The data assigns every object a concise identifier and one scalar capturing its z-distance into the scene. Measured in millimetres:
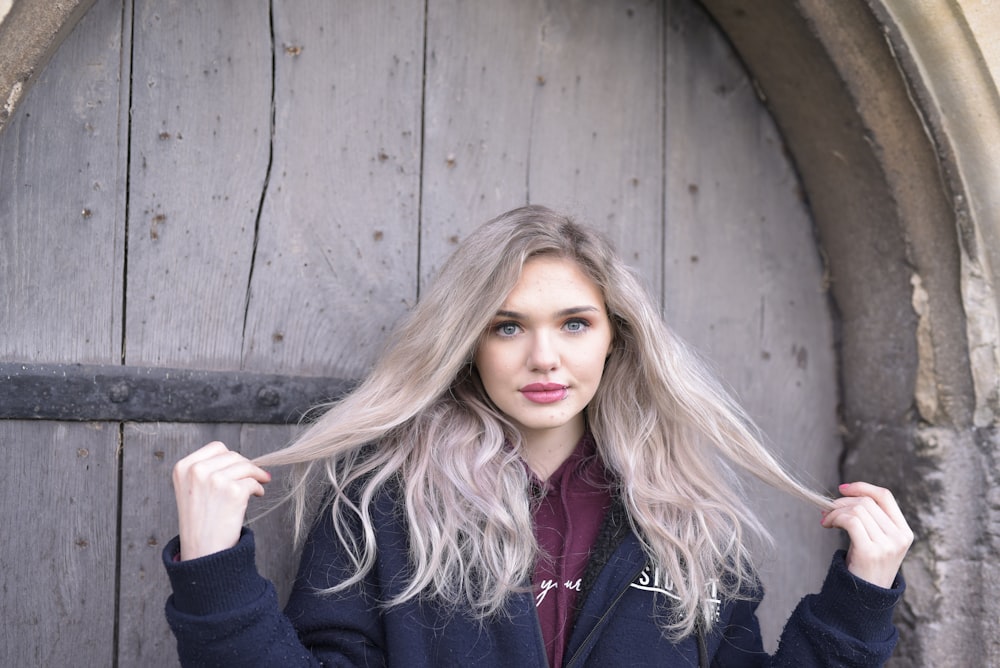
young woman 1552
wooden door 1568
